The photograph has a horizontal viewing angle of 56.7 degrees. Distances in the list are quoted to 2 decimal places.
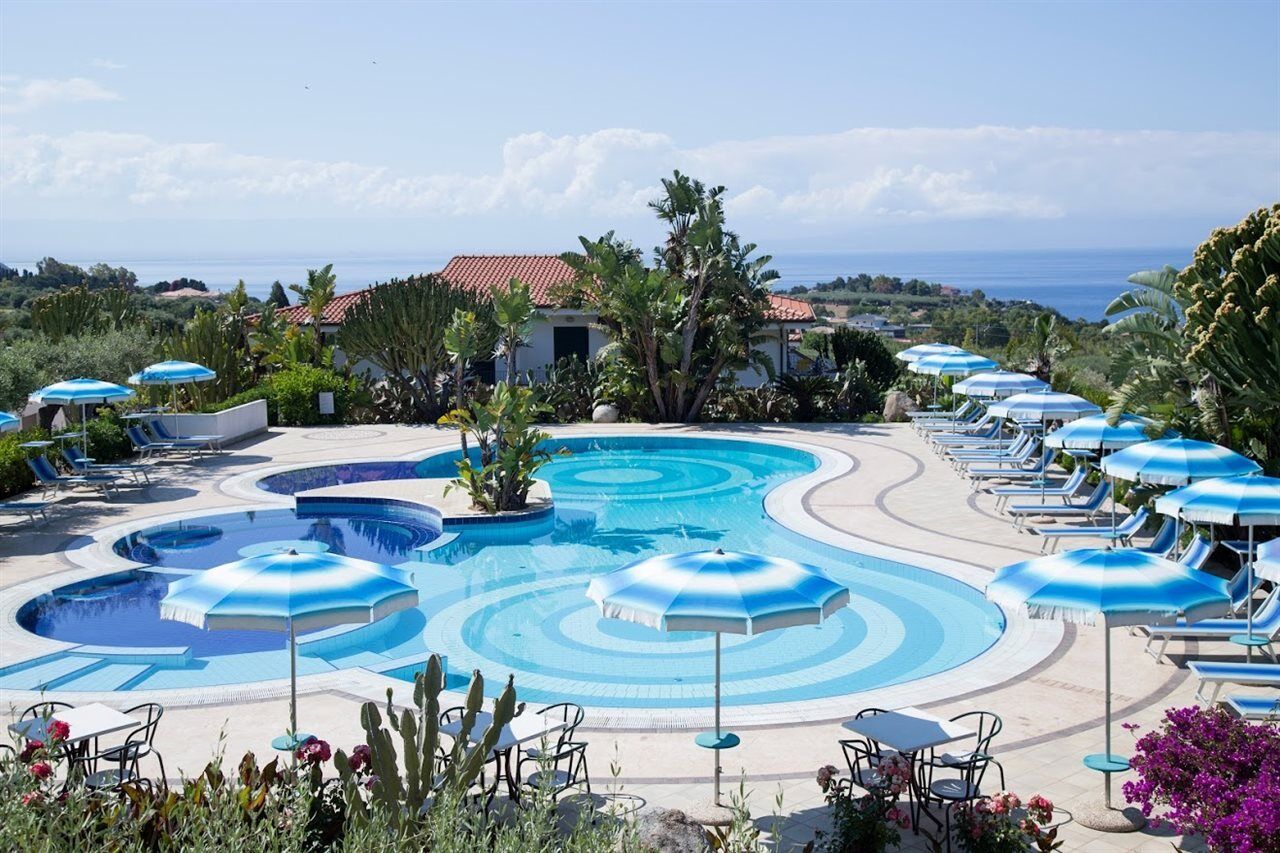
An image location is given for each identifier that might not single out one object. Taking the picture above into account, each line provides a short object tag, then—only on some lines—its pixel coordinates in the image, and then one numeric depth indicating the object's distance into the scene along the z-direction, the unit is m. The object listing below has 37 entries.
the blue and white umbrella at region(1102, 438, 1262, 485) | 13.16
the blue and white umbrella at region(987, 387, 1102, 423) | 19.39
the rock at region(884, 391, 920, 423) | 31.73
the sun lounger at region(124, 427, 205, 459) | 24.94
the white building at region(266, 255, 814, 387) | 36.76
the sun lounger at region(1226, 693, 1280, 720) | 9.46
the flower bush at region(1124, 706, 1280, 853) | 6.93
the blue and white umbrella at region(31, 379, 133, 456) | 21.19
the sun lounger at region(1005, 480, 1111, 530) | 18.16
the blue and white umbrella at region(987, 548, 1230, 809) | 8.57
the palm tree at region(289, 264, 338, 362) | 38.41
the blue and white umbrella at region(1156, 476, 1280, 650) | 11.24
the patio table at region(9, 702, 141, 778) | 8.64
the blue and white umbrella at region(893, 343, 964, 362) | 28.39
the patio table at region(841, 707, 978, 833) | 8.38
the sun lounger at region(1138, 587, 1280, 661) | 11.41
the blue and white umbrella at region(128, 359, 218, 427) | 24.59
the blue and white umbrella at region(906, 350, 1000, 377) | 26.20
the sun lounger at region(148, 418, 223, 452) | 25.83
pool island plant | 20.47
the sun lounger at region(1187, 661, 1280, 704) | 10.07
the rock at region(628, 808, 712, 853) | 6.96
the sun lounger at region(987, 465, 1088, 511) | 19.28
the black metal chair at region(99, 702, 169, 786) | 8.49
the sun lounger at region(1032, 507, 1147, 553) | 15.98
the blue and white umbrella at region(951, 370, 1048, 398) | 23.16
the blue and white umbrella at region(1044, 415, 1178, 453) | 16.77
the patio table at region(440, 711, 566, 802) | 8.48
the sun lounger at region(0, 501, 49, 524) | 19.11
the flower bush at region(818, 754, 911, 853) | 7.58
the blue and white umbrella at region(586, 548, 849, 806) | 8.38
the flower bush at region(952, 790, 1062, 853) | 7.36
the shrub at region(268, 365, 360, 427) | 31.03
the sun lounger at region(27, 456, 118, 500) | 20.72
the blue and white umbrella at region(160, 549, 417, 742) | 8.84
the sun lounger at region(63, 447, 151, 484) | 22.29
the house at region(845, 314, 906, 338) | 122.38
